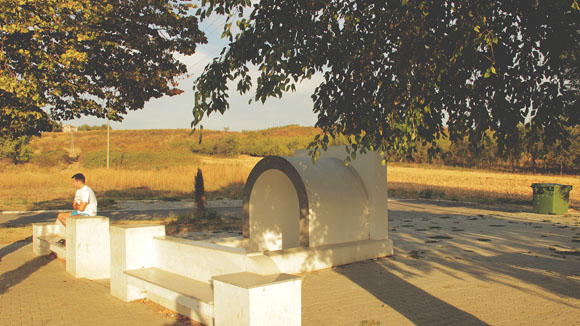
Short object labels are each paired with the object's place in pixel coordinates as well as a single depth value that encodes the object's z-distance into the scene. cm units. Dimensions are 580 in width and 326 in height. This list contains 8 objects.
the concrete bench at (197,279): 393
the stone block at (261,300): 385
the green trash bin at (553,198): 1733
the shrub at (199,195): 1620
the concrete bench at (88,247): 777
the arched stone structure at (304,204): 826
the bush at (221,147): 7656
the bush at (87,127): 13210
